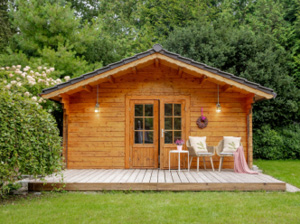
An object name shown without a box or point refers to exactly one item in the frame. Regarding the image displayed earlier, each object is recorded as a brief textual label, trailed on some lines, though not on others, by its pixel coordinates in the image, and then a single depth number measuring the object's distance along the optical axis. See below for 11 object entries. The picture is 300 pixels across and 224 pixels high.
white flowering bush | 8.49
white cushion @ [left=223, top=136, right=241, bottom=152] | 7.18
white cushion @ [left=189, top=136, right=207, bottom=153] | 7.29
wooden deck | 5.61
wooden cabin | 7.80
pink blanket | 7.03
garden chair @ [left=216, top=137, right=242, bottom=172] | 7.10
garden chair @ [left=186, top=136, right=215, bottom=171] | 7.04
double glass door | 7.82
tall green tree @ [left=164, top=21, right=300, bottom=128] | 11.84
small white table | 7.04
